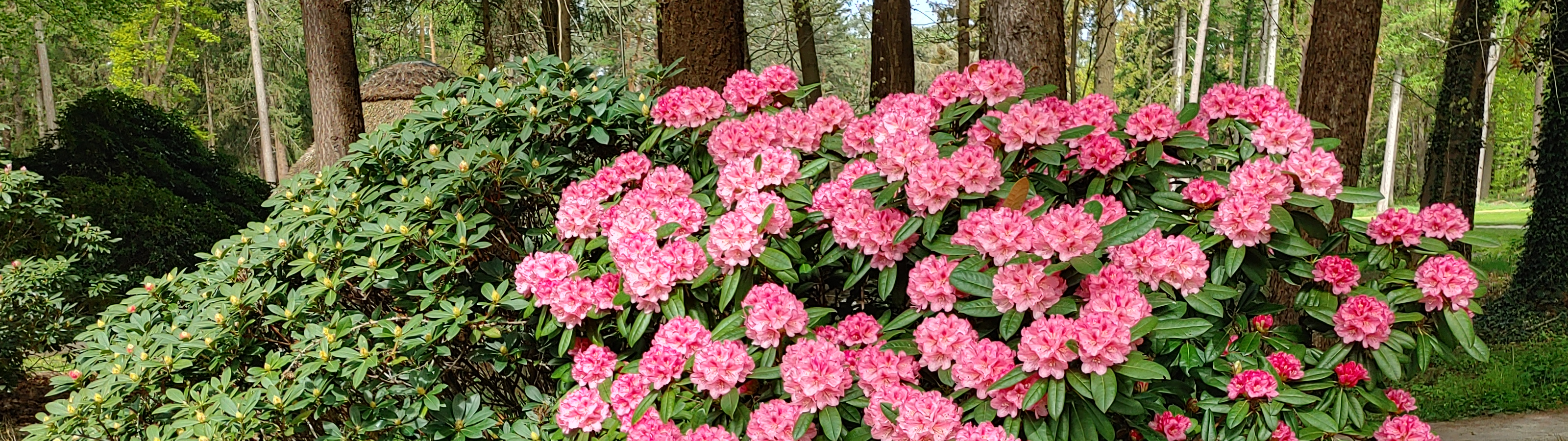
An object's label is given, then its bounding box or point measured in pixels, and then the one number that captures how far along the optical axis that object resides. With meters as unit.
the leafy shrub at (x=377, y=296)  2.52
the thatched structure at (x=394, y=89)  7.46
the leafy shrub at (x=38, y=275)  4.94
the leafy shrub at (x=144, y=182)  6.81
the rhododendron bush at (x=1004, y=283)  1.98
